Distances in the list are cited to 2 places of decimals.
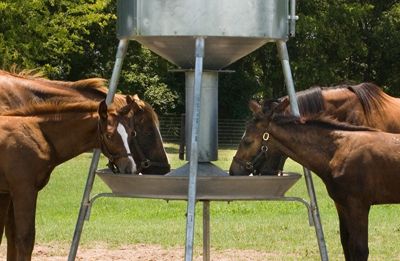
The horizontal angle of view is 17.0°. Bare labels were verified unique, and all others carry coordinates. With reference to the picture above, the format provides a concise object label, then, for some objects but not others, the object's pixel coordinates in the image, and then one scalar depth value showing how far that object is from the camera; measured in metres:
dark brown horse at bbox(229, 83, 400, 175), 13.71
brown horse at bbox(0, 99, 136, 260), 11.82
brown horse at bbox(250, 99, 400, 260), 11.88
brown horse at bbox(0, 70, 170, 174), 11.72
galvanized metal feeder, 10.58
